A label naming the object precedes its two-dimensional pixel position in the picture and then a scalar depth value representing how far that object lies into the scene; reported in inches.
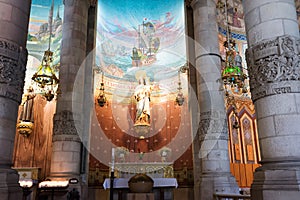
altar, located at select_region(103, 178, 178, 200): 398.9
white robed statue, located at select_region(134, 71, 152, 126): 549.3
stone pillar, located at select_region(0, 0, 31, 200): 188.4
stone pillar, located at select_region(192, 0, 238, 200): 369.7
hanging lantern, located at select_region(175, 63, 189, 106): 522.1
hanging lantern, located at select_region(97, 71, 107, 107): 462.3
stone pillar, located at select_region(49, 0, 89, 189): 383.2
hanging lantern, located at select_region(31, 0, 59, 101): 331.3
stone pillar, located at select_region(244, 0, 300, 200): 177.3
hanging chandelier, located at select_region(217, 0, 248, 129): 336.2
